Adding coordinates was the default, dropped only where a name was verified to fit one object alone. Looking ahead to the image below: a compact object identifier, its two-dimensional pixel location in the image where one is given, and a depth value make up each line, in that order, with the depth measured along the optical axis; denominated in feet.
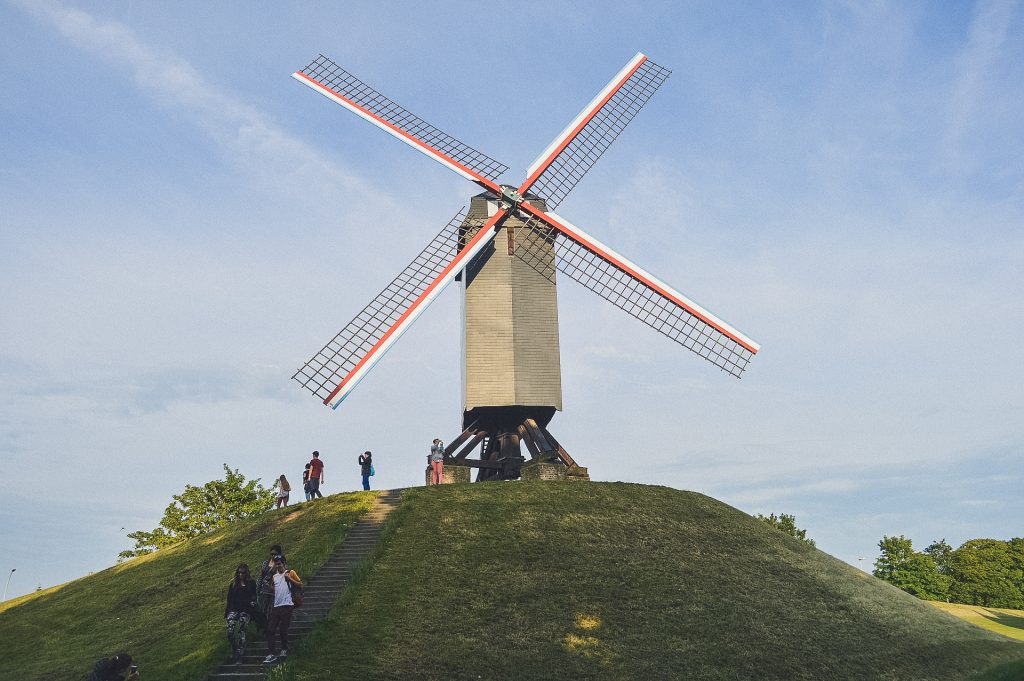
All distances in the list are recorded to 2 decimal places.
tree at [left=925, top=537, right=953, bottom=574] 257.14
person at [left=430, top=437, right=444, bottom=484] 116.06
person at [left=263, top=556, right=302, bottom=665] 62.28
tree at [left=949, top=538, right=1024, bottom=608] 243.40
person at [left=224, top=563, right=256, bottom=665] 63.46
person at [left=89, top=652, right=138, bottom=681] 44.83
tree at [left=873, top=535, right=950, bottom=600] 238.68
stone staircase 63.31
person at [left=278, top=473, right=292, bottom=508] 115.34
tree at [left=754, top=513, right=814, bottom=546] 216.54
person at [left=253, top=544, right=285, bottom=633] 65.67
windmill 117.70
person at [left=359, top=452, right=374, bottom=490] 113.91
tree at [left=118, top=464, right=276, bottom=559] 177.99
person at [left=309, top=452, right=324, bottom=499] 112.47
